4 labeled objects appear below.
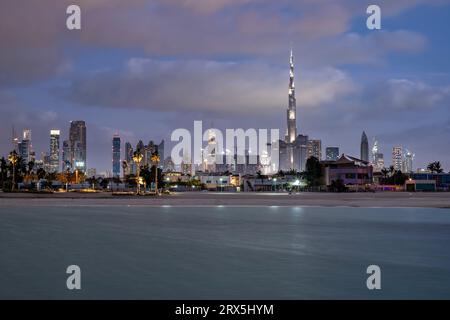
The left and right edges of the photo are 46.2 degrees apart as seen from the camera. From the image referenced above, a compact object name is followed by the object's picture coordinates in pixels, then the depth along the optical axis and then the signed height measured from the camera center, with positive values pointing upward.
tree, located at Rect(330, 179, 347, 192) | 156.62 -3.20
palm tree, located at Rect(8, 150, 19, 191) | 143.77 +6.00
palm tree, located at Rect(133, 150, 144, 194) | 124.29 +5.07
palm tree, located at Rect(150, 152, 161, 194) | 128.00 +4.88
